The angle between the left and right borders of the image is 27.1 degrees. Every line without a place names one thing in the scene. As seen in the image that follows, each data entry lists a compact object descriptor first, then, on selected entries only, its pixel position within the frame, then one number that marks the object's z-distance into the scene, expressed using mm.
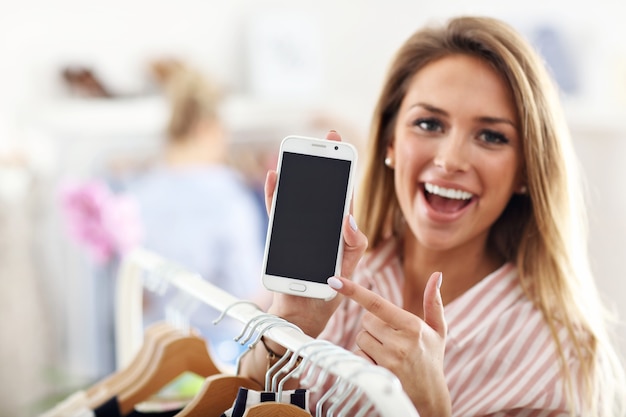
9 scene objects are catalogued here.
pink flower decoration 2230
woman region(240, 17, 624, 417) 1311
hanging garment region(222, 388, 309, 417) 1166
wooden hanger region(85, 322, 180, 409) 1424
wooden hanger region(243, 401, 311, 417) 1132
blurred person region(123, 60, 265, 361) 2770
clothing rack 1002
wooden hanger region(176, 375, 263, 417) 1242
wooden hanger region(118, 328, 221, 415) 1424
